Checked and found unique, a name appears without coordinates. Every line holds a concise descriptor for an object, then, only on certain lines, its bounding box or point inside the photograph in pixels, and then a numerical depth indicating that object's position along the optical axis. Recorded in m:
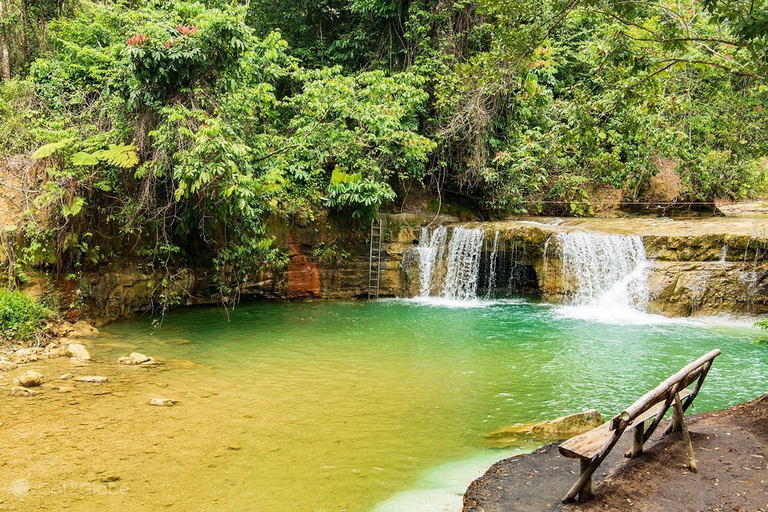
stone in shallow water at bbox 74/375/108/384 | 6.84
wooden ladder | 14.74
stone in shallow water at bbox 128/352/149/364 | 7.78
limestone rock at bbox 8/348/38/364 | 7.53
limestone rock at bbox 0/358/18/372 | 7.15
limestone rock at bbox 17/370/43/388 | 6.45
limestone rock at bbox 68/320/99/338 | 9.21
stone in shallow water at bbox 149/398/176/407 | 6.15
